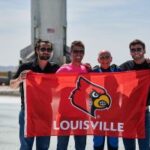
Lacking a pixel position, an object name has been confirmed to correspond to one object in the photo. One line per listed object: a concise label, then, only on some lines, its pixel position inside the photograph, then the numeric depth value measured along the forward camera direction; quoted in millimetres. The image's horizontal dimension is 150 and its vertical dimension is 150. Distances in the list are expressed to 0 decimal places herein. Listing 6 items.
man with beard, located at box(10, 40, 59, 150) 6828
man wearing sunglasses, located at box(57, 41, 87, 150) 7012
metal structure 29266
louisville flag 7070
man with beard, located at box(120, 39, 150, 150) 6871
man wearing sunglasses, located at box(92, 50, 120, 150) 7027
